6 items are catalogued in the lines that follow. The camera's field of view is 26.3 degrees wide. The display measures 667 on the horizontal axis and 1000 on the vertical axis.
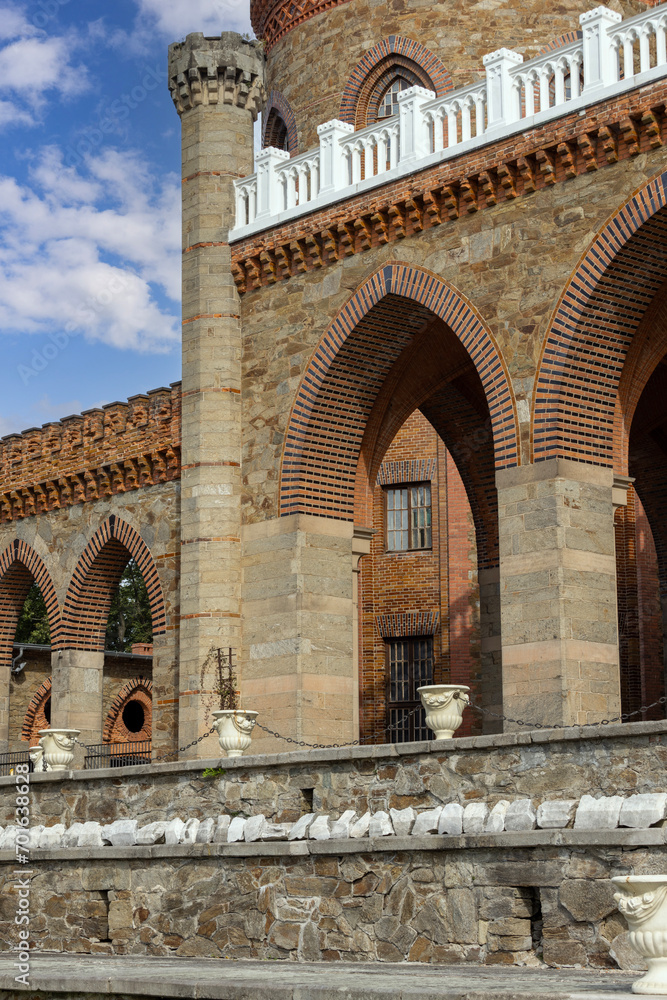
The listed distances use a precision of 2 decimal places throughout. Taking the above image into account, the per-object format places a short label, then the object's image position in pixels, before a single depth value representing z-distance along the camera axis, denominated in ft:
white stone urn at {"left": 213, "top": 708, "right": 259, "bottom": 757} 50.26
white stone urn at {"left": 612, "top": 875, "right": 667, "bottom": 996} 26.99
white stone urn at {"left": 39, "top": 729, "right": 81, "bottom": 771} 57.00
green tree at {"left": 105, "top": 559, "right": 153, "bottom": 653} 144.77
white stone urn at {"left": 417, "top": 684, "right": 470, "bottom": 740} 43.62
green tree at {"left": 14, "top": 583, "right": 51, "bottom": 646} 138.92
